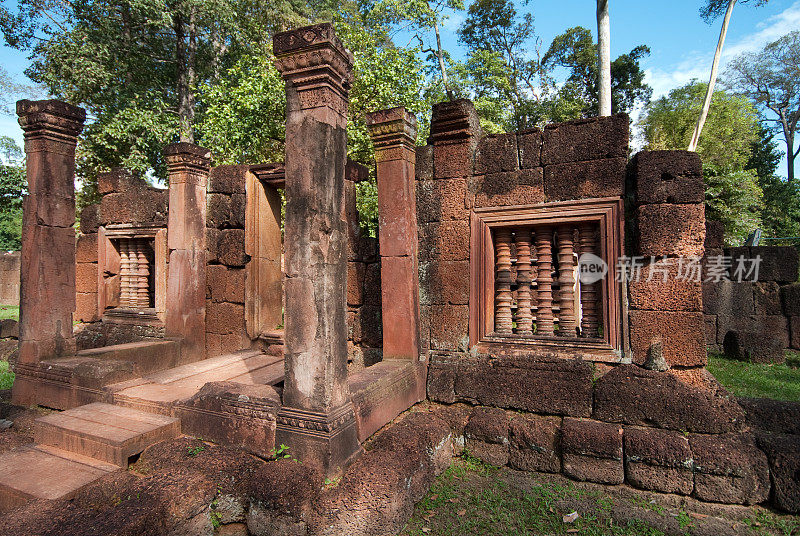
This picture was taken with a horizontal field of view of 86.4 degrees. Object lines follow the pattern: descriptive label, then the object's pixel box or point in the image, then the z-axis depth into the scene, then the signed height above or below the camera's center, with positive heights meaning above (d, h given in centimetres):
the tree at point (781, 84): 2808 +1226
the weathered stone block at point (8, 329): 1008 -114
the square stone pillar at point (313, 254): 315 +16
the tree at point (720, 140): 1330 +588
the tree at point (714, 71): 1427 +664
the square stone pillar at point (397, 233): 480 +46
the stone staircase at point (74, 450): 302 -141
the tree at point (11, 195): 1425 +343
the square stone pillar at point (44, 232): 505 +59
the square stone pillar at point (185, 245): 653 +50
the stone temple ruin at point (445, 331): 323 -61
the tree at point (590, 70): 2288 +1102
